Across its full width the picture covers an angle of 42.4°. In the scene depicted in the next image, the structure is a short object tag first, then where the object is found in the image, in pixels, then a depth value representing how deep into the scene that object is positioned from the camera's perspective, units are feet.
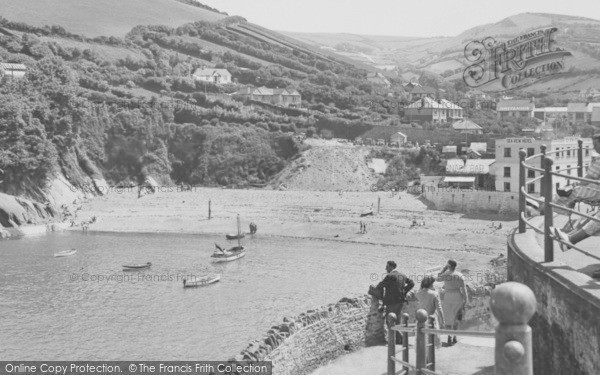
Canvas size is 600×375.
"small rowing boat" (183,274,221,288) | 133.59
